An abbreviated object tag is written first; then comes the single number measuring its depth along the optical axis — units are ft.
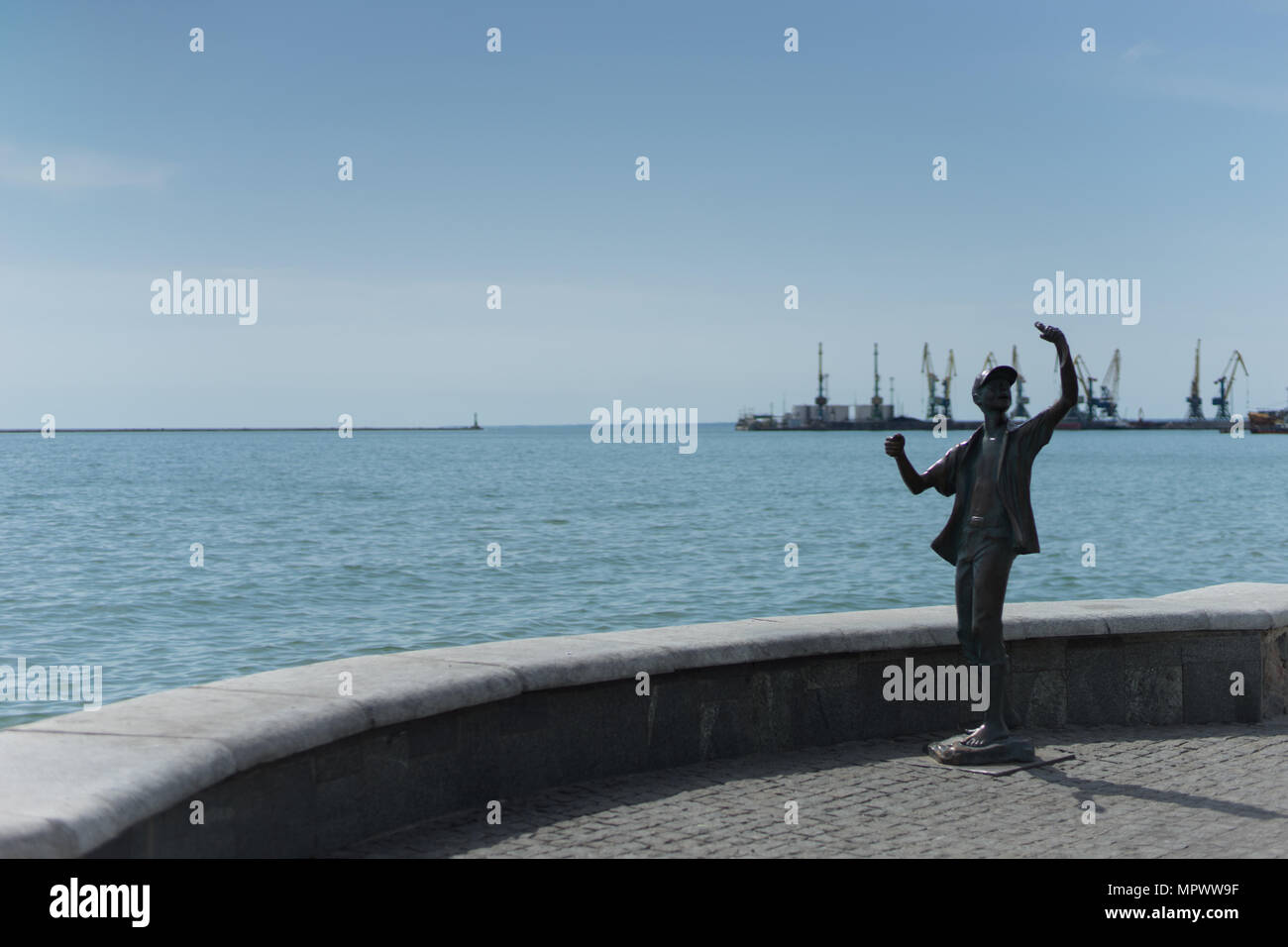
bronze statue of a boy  20.35
